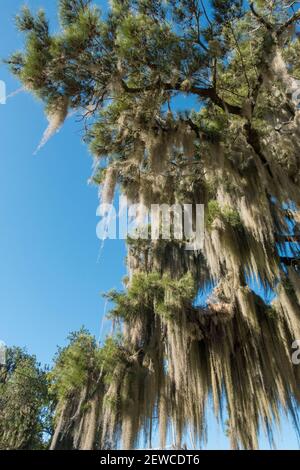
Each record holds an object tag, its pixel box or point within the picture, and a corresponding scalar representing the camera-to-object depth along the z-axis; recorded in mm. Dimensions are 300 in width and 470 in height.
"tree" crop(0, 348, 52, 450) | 12671
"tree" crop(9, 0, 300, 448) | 3486
